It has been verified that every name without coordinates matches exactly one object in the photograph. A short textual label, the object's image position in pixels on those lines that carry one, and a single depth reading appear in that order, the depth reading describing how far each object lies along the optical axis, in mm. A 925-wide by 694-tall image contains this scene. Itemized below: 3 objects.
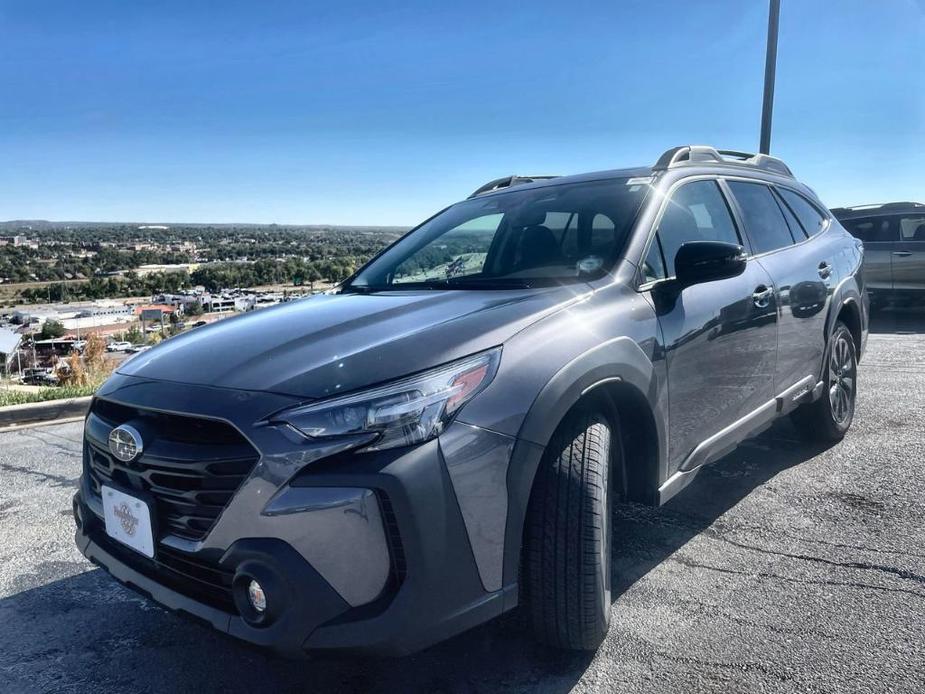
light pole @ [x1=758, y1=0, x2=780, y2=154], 10078
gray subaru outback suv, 1810
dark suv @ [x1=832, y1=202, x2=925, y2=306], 10078
